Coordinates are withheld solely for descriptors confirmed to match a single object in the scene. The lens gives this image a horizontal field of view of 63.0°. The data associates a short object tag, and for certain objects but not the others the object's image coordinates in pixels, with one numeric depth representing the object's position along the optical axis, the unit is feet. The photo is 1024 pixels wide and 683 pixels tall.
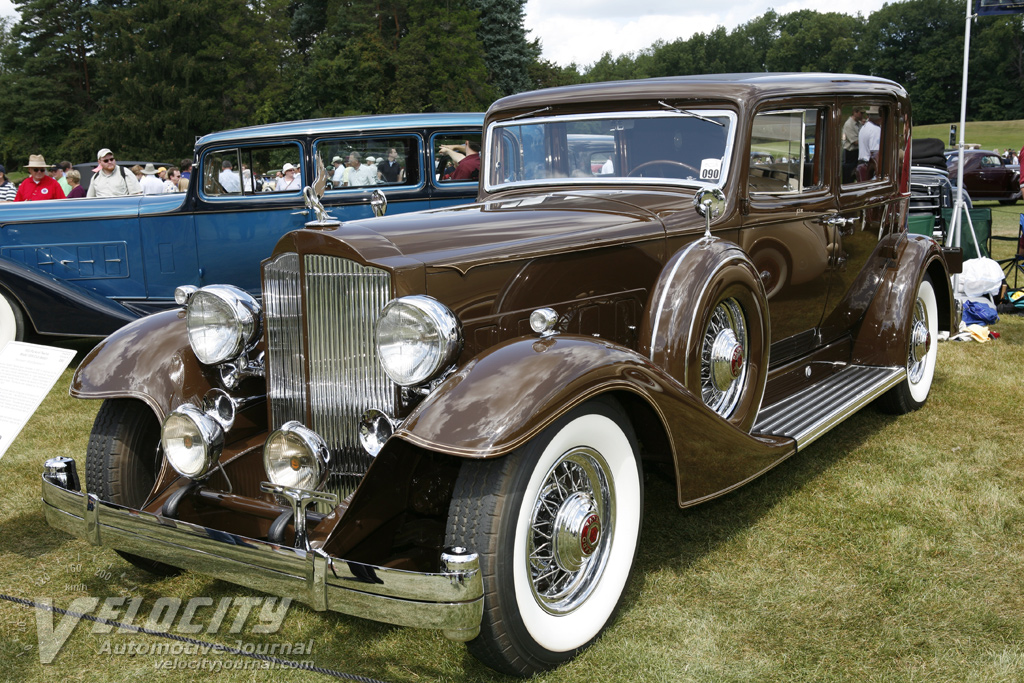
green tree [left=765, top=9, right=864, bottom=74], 245.65
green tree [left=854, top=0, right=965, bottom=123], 205.36
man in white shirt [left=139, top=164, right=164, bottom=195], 37.60
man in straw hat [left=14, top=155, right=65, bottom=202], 32.68
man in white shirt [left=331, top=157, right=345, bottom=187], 25.27
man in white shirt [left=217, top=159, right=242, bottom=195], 25.50
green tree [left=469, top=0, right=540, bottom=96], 119.14
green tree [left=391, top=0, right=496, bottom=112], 107.86
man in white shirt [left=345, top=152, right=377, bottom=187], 25.27
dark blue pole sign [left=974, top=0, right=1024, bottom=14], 25.05
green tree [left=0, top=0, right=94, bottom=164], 126.93
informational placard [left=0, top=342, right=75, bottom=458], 10.14
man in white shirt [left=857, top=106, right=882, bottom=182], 15.72
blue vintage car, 24.97
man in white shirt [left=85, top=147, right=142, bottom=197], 31.14
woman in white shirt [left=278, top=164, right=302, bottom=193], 25.36
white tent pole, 25.85
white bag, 24.39
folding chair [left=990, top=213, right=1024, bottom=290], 25.94
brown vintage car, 7.63
